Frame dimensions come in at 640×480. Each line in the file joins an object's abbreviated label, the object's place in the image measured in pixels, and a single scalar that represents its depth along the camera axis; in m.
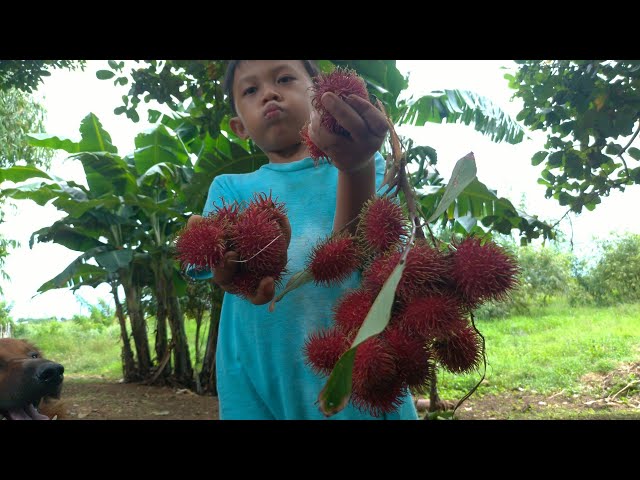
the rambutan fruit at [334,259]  0.43
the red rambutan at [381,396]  0.39
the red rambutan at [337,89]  0.40
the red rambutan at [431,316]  0.38
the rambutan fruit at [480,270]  0.40
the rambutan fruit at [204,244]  0.42
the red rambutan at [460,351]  0.42
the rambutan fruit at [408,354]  0.39
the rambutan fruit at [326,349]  0.42
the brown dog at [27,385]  0.73
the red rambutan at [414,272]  0.39
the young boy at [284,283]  0.56
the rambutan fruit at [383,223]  0.41
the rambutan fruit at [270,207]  0.44
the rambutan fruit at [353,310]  0.40
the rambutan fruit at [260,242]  0.41
